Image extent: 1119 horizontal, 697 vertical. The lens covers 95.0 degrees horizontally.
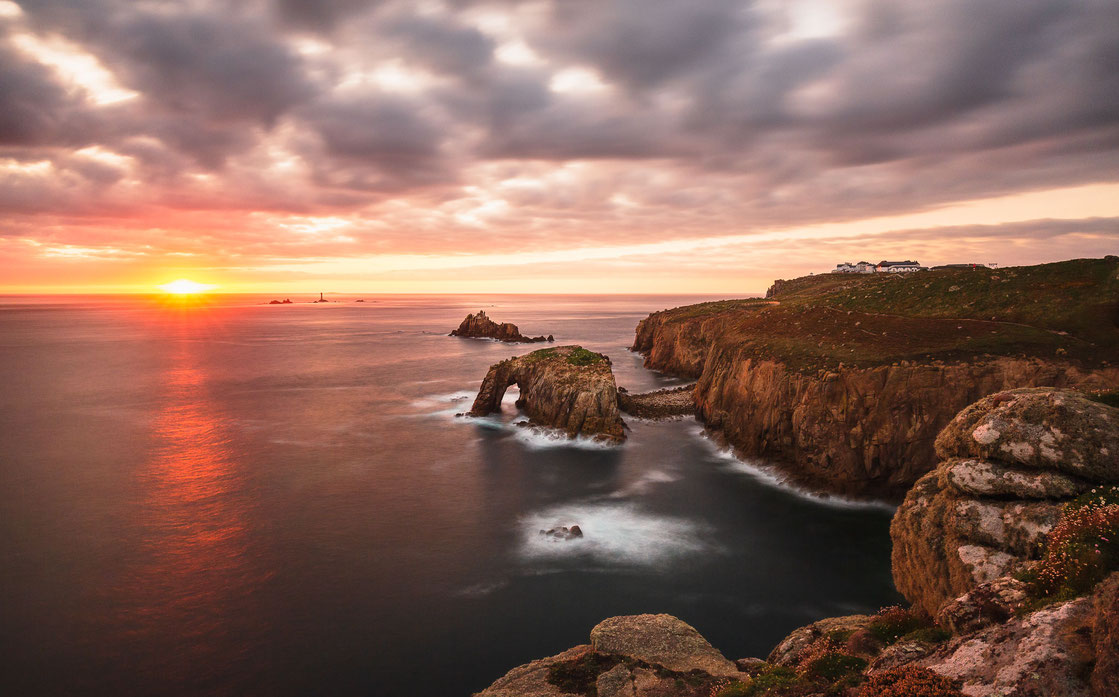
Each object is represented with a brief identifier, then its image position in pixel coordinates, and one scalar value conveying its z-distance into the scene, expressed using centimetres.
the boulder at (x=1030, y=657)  1005
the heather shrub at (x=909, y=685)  1113
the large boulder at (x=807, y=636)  1802
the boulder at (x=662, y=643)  1997
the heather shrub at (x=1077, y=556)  1223
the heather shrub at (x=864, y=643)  1565
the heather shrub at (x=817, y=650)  1586
